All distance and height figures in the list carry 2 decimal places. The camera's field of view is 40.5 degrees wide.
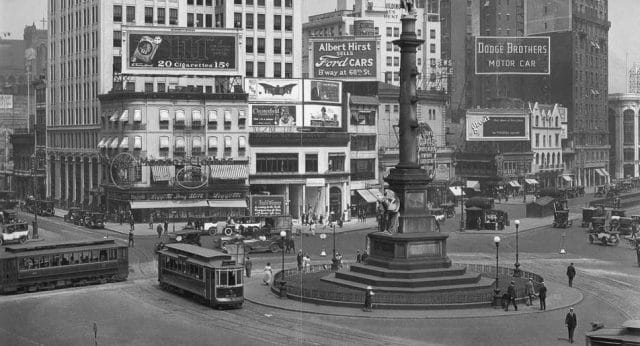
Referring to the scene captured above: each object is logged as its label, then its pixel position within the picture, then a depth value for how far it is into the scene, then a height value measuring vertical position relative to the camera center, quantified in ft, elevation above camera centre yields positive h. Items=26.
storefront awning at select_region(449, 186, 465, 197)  341.62 -8.82
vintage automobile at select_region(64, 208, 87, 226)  254.47 -14.26
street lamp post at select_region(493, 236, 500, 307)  126.76 -18.90
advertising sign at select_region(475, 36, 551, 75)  345.31 +46.11
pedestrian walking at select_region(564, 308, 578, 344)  104.47 -18.69
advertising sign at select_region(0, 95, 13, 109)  396.82 +31.42
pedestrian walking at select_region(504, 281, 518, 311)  125.08 -18.53
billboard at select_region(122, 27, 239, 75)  261.85 +36.01
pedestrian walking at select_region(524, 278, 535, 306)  130.72 -18.72
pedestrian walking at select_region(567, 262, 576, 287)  147.64 -17.83
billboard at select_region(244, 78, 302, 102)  281.74 +25.89
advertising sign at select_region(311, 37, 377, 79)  316.40 +39.65
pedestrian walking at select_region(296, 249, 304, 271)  161.07 -17.16
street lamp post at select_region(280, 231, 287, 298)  135.33 -18.85
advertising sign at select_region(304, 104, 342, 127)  287.69 +17.69
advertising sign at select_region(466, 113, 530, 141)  367.86 +17.42
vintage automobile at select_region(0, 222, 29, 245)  199.41 -14.82
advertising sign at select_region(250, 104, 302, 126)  281.95 +17.34
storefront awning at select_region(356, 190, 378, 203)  302.25 -9.79
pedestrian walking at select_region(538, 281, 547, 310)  125.59 -18.66
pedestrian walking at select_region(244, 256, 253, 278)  160.25 -18.25
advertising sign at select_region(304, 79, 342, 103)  286.87 +25.91
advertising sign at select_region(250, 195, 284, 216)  235.20 -9.77
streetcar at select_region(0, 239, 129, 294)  141.08 -16.25
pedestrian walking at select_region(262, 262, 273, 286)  148.87 -18.60
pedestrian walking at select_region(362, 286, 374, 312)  123.03 -18.86
